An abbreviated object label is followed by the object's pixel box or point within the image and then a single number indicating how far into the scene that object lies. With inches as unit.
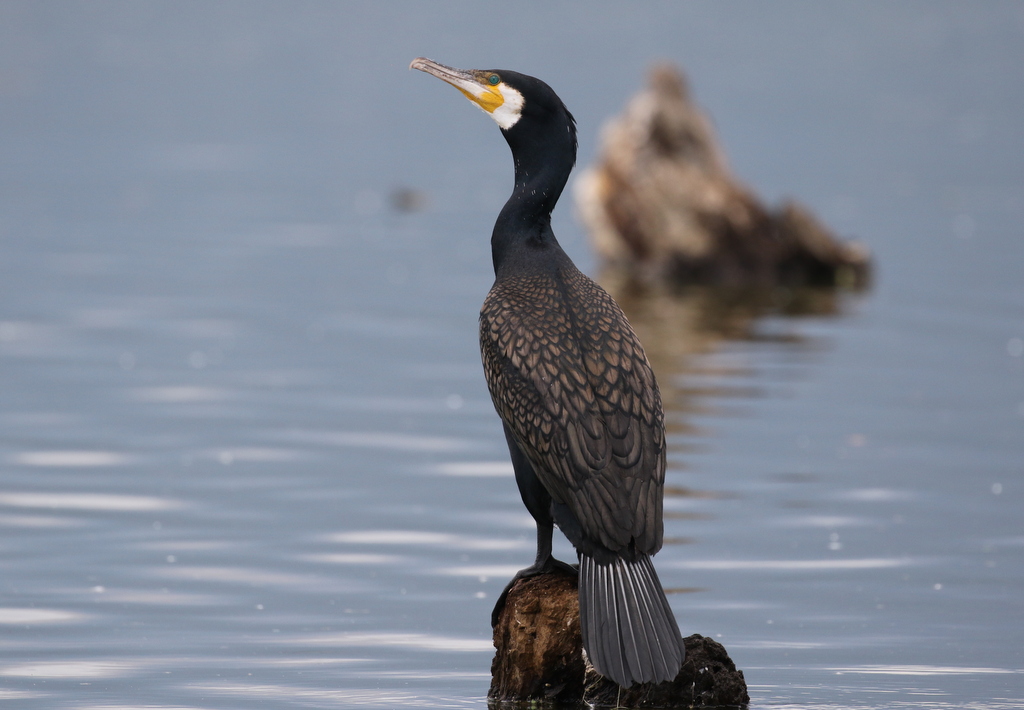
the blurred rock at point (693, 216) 1378.0
